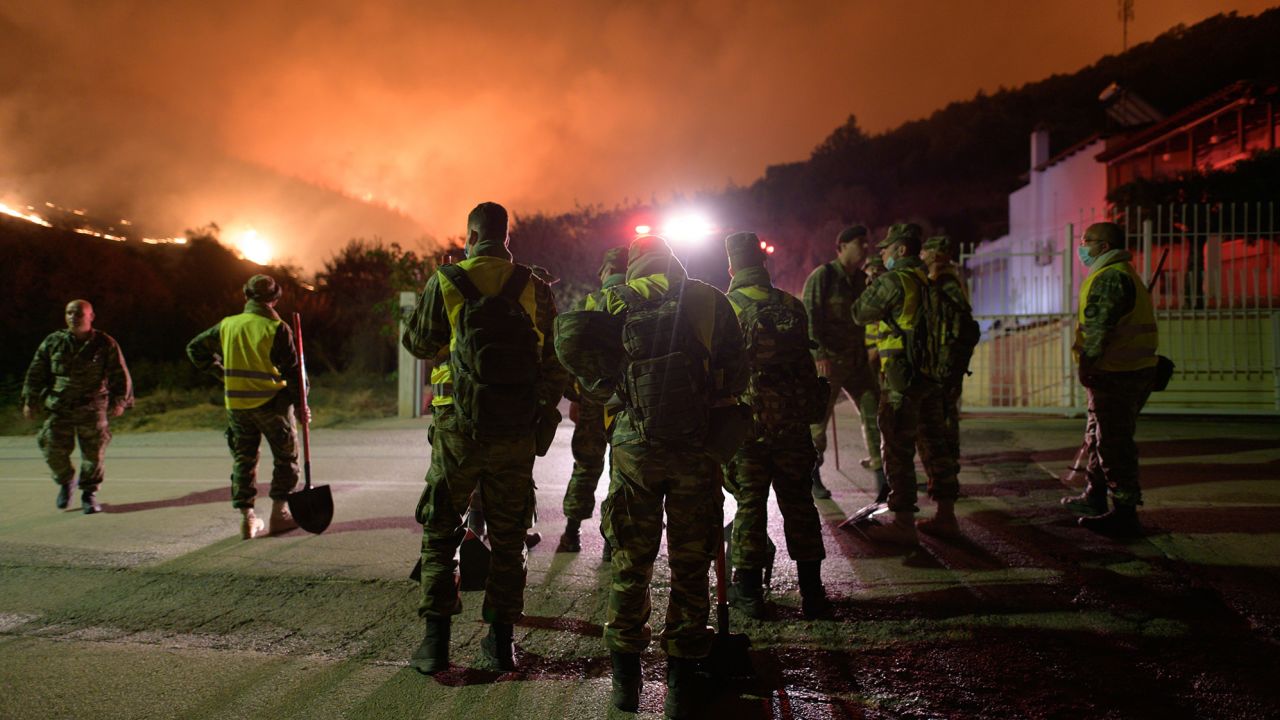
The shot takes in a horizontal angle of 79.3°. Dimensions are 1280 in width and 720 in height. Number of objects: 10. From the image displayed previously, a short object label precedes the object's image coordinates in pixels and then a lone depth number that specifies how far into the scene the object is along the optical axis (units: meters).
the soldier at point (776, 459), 3.94
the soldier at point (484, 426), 3.39
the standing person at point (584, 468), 5.06
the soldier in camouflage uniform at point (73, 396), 6.73
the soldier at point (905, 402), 4.93
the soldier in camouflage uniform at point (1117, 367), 5.10
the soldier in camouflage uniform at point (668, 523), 3.02
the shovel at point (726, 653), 3.22
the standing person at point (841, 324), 6.35
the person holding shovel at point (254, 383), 5.49
